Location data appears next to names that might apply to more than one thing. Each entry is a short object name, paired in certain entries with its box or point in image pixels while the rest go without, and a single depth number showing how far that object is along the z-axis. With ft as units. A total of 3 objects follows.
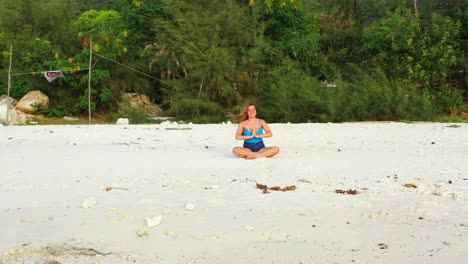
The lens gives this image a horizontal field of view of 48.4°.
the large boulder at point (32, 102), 81.97
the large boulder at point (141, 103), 81.41
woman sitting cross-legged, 24.61
